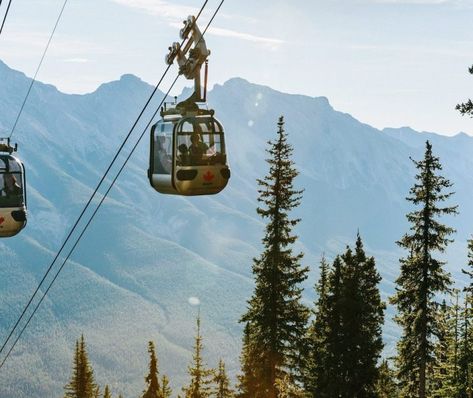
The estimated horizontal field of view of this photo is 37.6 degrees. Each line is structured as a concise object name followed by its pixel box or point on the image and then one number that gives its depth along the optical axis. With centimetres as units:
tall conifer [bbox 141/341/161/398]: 5134
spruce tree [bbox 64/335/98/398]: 5538
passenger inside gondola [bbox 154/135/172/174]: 1983
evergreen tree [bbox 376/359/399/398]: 4194
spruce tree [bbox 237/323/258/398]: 3669
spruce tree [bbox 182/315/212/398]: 4728
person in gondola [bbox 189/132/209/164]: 1961
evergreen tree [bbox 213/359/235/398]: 4666
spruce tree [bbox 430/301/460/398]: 3440
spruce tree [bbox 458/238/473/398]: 3372
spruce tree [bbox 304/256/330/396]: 3312
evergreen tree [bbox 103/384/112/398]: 6110
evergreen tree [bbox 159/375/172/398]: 5294
